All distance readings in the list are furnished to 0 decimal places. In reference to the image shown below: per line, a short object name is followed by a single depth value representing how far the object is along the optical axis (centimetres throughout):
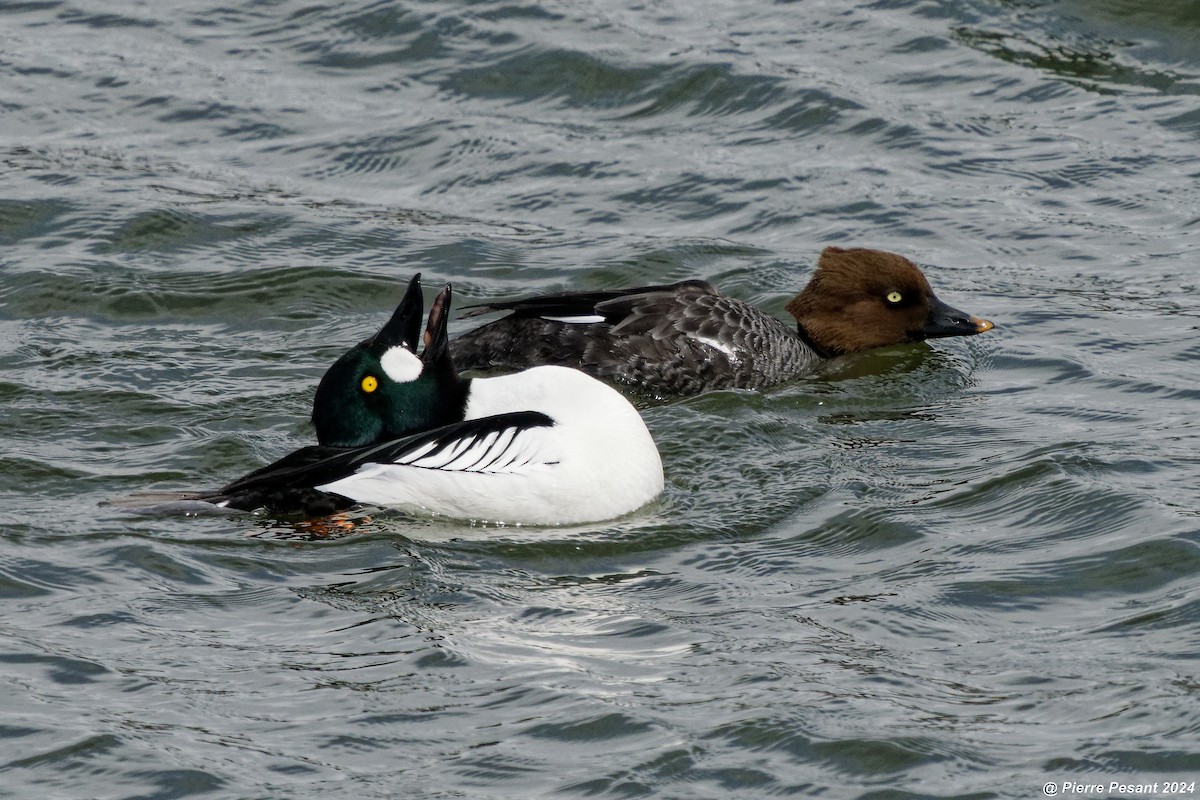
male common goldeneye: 1534
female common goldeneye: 1969
